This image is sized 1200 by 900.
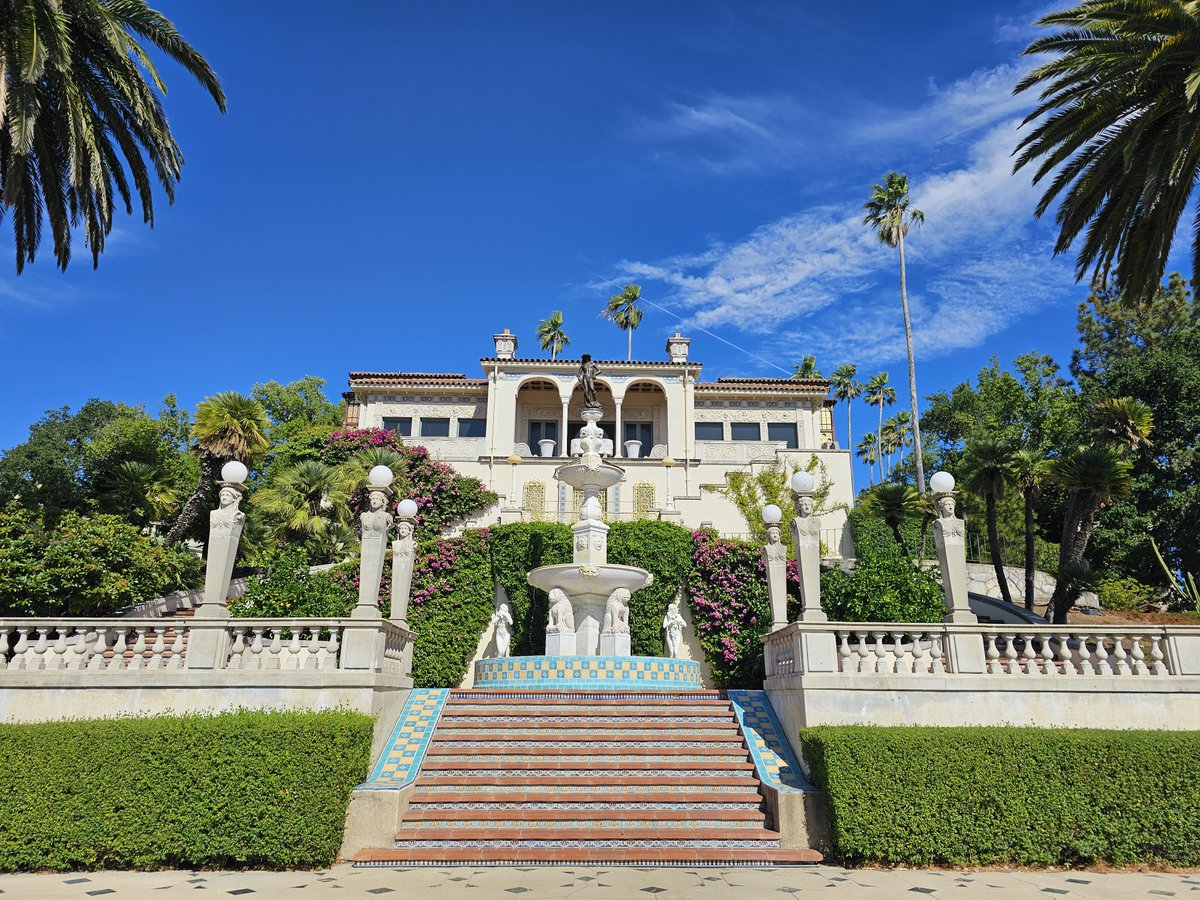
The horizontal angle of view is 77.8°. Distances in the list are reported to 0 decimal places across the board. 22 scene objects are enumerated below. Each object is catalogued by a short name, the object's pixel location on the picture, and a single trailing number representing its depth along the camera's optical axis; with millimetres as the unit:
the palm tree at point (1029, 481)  24891
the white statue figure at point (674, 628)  18219
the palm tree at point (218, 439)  22766
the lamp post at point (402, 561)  14375
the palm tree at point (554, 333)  58500
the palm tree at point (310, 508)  24688
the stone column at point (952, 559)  12008
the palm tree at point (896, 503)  26625
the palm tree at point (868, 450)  67375
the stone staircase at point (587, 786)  9766
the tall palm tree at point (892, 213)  40531
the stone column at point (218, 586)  11328
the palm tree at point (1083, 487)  22484
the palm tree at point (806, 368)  68125
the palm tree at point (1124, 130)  13039
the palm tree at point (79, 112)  13578
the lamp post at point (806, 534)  12773
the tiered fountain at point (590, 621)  15336
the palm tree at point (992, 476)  25516
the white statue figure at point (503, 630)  17734
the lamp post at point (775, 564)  14180
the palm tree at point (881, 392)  68000
